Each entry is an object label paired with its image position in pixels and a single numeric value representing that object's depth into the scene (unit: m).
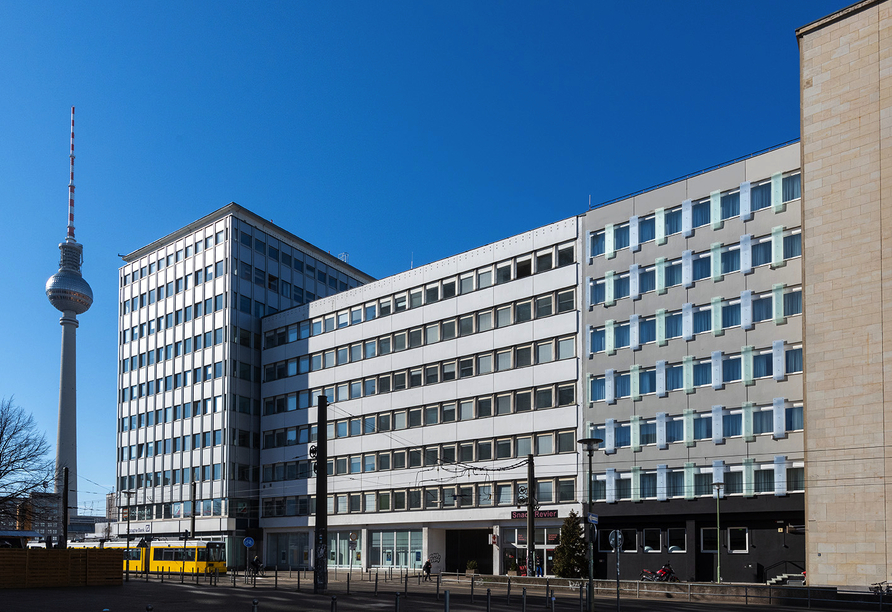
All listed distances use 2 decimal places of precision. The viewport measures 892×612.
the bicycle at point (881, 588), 37.89
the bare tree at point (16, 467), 69.38
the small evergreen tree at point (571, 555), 48.97
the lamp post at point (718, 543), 49.28
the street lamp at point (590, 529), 30.33
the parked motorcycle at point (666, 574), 50.44
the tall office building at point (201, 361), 84.69
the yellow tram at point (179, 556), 70.00
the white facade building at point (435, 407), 61.62
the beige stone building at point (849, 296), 44.12
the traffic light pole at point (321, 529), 42.81
